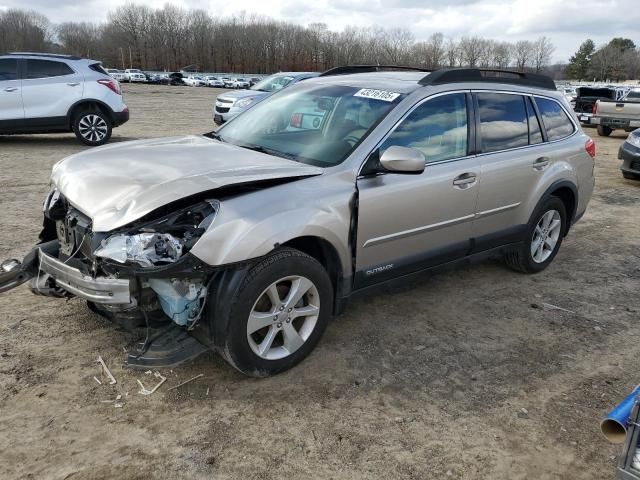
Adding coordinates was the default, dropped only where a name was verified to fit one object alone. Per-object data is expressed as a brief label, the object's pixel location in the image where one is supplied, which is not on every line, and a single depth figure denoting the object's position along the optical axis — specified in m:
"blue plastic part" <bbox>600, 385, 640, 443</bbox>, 2.02
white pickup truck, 16.25
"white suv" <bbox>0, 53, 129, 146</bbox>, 10.35
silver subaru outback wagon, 2.88
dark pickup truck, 20.30
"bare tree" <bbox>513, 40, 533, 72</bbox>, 115.38
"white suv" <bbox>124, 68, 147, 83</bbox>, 70.94
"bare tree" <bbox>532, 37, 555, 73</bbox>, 114.38
